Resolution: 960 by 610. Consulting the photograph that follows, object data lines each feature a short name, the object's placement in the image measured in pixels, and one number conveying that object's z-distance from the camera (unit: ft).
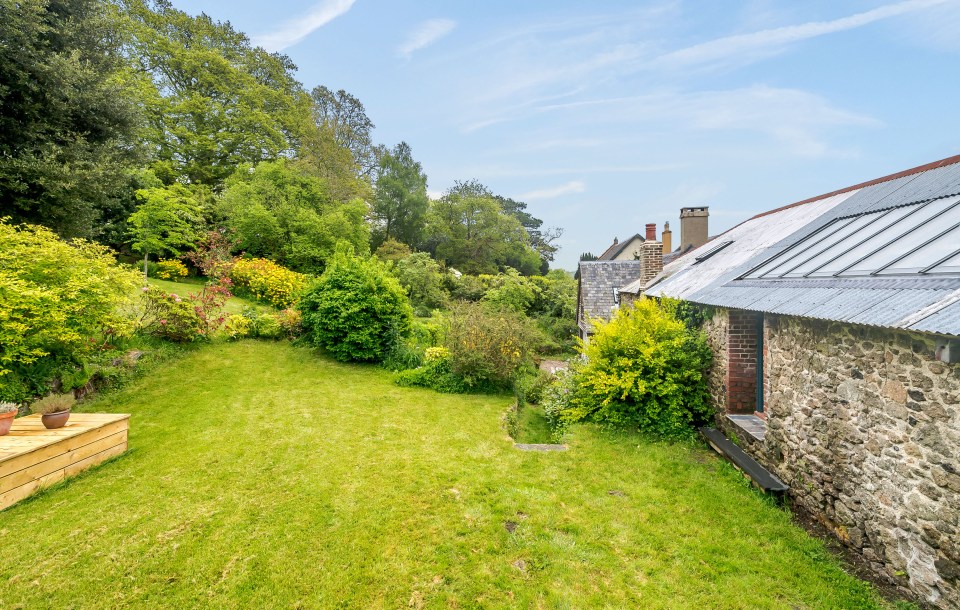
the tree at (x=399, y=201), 93.35
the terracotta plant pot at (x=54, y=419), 16.84
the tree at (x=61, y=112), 26.66
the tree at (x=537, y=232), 143.54
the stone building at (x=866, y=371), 9.87
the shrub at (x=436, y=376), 34.06
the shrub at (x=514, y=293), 71.82
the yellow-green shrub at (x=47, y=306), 17.87
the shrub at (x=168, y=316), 32.71
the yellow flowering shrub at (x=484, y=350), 33.68
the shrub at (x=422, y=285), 68.95
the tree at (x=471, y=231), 99.50
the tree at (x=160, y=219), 41.93
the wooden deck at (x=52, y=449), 14.56
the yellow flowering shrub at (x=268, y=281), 49.39
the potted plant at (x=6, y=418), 16.01
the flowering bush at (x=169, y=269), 54.75
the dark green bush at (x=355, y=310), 36.65
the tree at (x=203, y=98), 66.44
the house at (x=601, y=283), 52.75
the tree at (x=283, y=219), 56.90
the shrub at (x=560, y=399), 27.27
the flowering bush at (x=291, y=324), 40.75
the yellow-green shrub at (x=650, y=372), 22.71
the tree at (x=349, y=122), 98.22
